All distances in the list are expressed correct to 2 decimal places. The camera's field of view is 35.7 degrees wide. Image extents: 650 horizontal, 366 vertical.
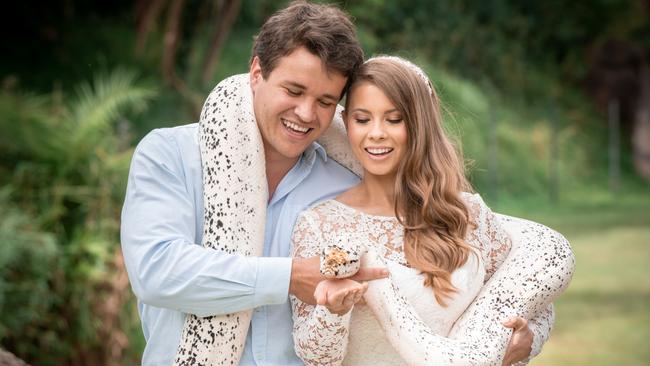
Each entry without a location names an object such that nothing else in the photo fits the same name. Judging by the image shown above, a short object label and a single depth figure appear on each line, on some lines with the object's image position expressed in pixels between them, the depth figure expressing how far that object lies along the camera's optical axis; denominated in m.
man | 2.82
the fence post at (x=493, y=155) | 13.62
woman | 2.82
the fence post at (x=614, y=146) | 14.52
